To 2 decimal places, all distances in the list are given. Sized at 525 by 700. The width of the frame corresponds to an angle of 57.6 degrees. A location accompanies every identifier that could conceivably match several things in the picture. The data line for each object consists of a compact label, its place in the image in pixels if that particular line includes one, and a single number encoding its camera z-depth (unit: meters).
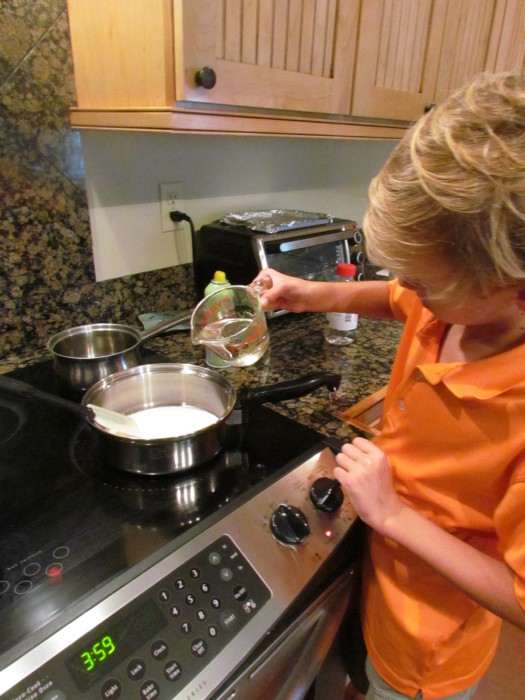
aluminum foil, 1.13
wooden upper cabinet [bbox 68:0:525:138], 0.66
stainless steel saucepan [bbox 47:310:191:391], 0.80
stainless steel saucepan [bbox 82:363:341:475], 0.63
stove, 0.44
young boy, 0.42
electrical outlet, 1.12
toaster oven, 1.08
